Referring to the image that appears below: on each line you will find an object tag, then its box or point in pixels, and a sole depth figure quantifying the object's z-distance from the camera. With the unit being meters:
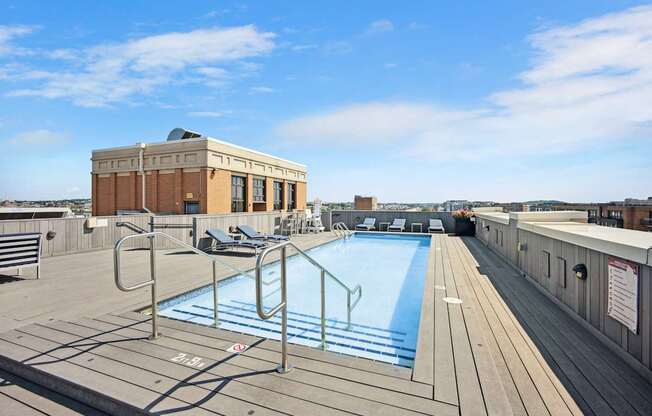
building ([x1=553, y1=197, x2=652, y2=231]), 23.83
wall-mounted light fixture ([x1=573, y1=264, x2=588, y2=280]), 3.32
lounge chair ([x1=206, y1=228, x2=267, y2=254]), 8.25
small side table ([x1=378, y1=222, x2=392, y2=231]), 16.01
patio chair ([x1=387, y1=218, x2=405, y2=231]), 15.40
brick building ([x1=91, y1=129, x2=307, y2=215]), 15.69
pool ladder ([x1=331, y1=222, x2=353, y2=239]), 13.23
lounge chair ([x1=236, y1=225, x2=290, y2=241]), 9.45
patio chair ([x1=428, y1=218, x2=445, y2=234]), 14.42
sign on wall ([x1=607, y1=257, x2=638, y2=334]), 2.47
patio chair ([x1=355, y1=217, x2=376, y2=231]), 15.84
